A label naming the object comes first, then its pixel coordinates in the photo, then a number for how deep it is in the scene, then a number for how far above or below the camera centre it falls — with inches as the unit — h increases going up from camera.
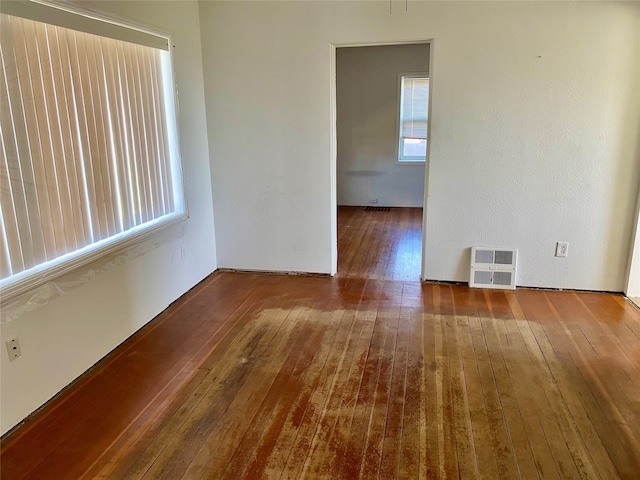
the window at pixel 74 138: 81.2 -1.1
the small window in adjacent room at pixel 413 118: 267.1 +5.9
